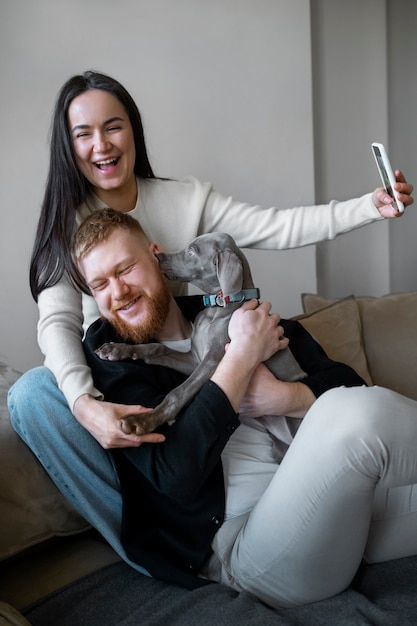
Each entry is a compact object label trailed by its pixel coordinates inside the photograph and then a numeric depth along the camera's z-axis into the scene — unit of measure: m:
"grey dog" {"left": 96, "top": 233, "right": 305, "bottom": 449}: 1.71
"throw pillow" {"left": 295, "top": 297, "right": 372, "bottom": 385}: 2.30
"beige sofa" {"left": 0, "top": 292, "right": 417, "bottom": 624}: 1.63
